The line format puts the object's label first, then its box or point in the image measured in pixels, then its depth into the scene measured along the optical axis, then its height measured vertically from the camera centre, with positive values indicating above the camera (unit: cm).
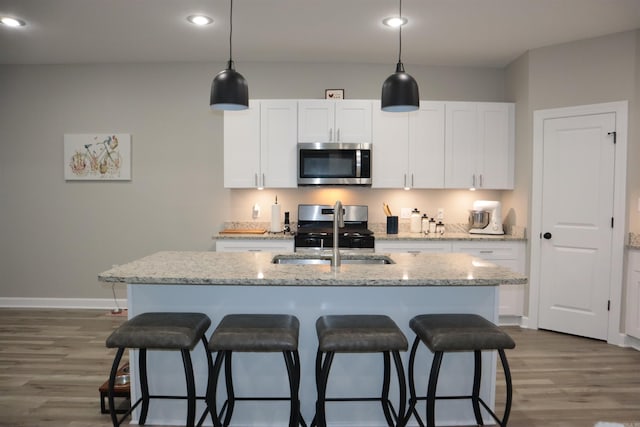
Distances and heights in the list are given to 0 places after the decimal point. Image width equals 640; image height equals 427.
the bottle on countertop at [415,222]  466 -20
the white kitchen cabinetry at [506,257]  428 -52
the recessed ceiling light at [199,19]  354 +148
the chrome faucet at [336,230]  239 -15
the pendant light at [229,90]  239 +61
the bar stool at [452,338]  199 -62
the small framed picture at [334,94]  462 +114
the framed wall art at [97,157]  484 +47
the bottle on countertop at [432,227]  467 -26
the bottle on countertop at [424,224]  467 -22
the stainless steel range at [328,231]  420 -29
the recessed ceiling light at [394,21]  352 +148
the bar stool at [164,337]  199 -62
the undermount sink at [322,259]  277 -36
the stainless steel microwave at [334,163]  432 +38
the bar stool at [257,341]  194 -62
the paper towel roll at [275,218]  454 -17
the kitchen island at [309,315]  238 -61
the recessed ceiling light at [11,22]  360 +148
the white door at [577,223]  386 -17
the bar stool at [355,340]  195 -62
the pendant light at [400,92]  238 +60
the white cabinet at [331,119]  441 +83
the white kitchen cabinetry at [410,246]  426 -42
